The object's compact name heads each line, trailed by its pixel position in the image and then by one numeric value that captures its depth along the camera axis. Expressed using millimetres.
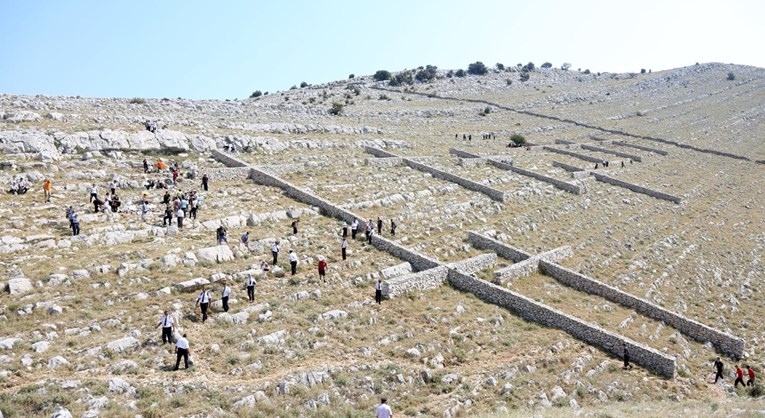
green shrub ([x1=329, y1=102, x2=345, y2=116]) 74312
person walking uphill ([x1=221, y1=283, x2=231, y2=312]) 20531
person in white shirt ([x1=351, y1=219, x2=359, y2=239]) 29953
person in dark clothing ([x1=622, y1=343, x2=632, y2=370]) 20445
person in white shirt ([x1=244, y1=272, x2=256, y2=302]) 21688
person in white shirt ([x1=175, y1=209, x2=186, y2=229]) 27422
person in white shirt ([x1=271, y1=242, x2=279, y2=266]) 24984
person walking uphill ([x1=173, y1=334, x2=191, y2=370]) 16328
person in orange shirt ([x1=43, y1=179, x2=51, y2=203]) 28891
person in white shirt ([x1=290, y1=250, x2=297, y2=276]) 24547
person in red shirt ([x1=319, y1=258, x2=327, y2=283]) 24297
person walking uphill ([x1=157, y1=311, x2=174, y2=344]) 17719
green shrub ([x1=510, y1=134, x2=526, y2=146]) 67538
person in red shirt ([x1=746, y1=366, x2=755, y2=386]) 20953
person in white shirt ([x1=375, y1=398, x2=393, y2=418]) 13453
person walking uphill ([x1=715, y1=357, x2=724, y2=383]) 21188
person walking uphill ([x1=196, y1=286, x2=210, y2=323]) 19625
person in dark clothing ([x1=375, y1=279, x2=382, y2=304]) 23406
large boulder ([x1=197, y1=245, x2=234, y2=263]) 24656
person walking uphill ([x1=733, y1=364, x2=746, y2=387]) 20920
